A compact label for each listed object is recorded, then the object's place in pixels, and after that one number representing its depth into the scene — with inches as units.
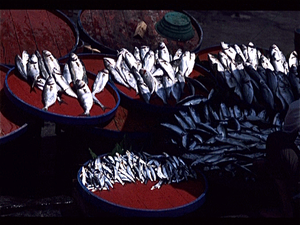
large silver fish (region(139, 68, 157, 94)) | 338.6
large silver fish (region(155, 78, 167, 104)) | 333.4
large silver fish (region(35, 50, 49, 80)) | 330.0
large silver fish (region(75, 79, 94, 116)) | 305.2
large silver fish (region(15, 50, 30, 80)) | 324.2
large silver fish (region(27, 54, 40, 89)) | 321.4
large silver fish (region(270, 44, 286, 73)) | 387.2
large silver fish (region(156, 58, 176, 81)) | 354.6
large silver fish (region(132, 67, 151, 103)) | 330.6
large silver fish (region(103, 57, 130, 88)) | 347.9
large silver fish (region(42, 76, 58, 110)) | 299.4
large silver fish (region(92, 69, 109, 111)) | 328.8
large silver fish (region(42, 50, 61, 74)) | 335.9
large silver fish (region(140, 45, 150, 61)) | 383.1
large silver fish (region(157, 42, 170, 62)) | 383.9
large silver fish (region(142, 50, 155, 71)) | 367.2
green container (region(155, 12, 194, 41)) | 473.1
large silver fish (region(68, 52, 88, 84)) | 333.8
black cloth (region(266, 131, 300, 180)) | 278.7
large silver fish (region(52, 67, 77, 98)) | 319.3
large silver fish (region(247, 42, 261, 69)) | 393.9
